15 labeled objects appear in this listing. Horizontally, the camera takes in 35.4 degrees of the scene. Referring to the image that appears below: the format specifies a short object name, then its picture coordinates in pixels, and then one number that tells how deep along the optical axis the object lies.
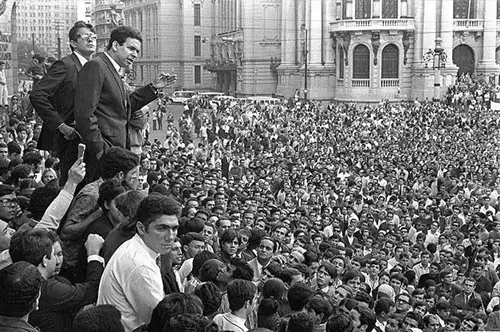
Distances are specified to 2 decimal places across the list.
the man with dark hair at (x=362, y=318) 8.04
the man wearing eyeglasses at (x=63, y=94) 7.58
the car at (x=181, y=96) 70.06
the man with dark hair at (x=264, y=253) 10.19
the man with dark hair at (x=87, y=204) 6.09
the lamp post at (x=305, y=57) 61.62
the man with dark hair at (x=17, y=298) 4.57
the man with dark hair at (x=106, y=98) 7.09
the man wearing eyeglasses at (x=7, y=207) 6.77
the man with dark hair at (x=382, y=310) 9.68
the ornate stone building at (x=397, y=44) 60.66
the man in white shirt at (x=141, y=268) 5.06
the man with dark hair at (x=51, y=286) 5.29
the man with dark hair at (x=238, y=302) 6.20
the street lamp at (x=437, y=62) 53.10
